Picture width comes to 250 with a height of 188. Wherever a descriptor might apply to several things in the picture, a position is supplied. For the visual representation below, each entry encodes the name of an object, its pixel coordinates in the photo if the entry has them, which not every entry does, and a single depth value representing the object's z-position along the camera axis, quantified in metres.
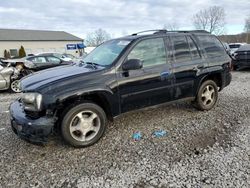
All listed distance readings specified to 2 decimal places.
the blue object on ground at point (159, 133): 4.18
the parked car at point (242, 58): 11.41
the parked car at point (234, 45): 21.29
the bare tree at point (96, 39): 78.58
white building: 44.12
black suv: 3.49
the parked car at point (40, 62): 10.55
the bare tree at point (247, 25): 64.46
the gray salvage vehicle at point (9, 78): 8.51
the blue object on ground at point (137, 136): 4.09
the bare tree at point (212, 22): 57.84
